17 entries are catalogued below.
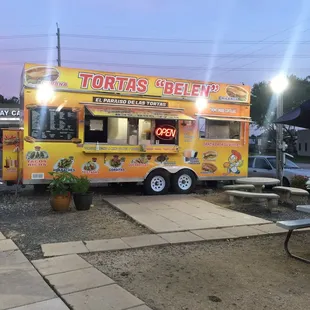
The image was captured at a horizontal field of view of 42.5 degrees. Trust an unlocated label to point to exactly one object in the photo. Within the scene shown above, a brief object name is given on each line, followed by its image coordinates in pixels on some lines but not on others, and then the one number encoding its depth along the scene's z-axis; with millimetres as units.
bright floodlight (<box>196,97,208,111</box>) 12109
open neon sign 11594
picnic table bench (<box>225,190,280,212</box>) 9203
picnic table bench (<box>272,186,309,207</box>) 10273
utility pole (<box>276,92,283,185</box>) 13602
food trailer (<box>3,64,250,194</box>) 10305
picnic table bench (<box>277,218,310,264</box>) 5785
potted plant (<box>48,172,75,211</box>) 8648
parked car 13820
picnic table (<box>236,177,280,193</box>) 10609
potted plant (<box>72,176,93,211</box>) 8883
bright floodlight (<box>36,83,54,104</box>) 10227
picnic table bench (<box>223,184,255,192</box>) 10964
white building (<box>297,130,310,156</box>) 64812
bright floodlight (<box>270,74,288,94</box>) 14500
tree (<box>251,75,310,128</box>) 48281
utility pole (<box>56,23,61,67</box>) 36844
